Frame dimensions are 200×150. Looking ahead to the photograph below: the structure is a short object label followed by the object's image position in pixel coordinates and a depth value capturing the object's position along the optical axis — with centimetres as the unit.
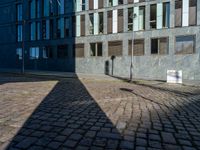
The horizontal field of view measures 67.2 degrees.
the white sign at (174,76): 1282
